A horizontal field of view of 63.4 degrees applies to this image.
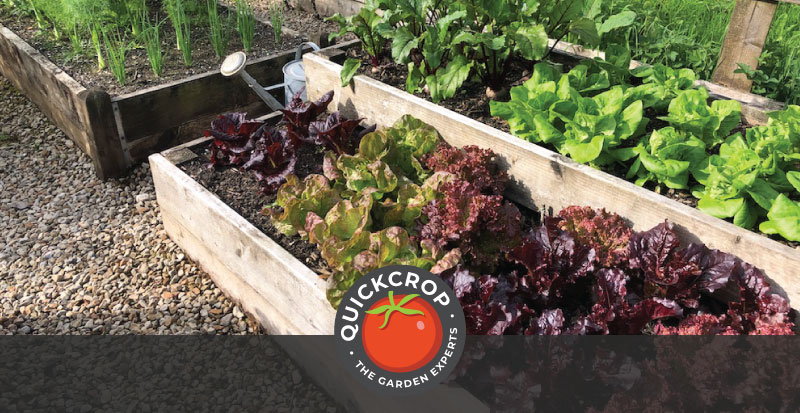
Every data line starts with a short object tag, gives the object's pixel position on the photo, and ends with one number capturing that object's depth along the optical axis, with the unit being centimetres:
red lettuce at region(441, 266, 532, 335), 197
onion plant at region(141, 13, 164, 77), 390
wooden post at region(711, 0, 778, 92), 314
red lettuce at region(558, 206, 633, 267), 225
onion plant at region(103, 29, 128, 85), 382
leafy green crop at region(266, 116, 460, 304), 223
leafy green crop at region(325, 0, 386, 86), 324
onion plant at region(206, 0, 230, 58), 419
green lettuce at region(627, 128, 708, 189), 234
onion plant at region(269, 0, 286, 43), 443
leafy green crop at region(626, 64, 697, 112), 270
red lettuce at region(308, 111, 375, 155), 295
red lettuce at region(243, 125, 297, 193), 286
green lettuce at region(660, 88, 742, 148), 251
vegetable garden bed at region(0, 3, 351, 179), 362
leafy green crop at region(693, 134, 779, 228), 220
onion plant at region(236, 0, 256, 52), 429
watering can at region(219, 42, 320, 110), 328
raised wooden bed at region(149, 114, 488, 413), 222
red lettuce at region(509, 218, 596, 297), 213
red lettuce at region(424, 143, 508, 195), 259
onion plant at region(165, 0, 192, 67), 405
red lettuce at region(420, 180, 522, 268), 229
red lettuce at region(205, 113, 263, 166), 303
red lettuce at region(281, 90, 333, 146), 308
